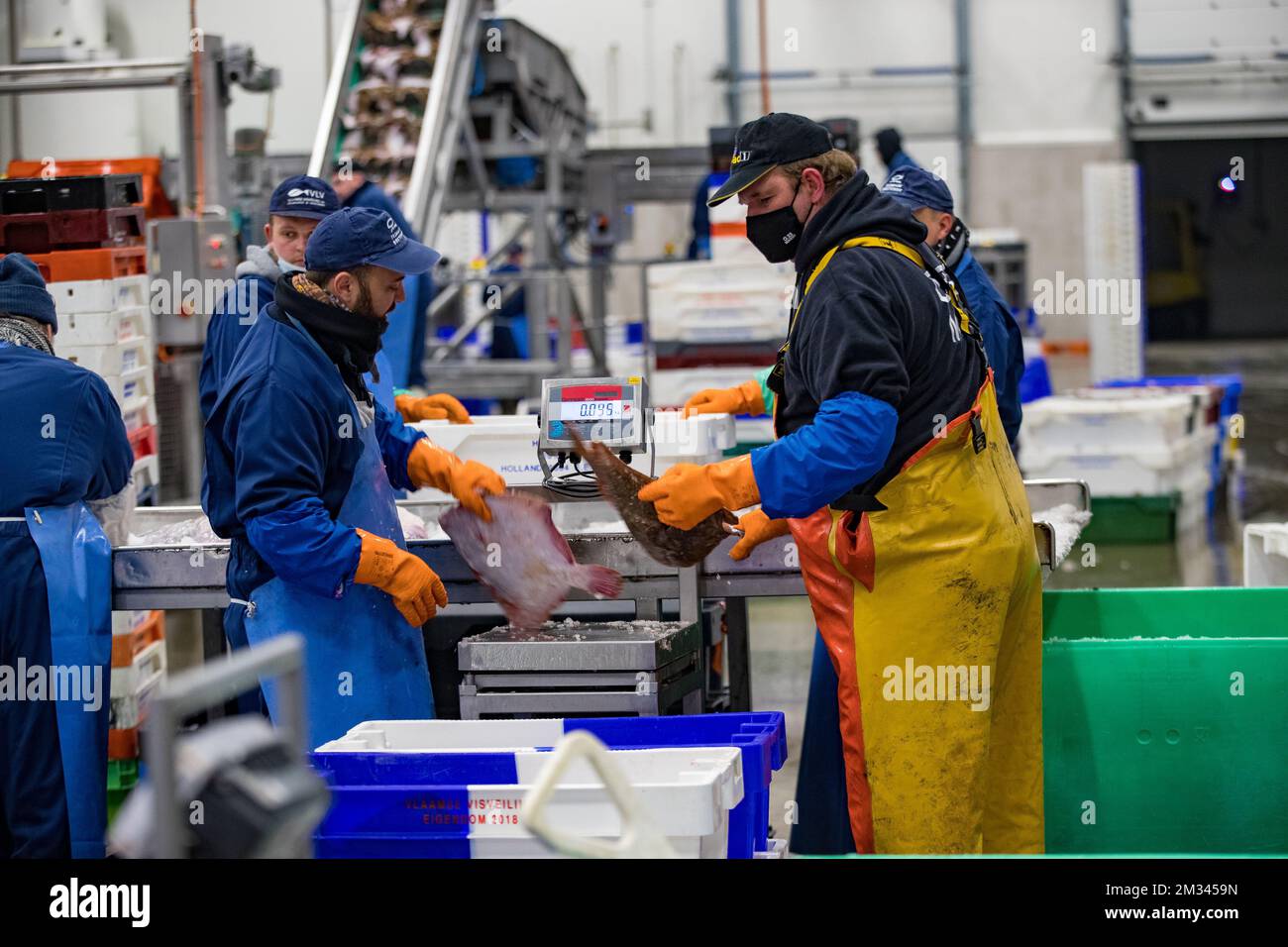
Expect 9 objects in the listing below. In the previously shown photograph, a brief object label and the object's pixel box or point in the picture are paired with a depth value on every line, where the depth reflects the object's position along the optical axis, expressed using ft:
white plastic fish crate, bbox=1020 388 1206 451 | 29.91
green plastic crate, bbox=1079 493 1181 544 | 30.60
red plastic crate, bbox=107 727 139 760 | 17.57
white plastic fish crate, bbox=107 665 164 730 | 17.53
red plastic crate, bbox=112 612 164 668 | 17.47
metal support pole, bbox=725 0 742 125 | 62.59
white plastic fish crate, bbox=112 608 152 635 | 17.46
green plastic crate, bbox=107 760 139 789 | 17.55
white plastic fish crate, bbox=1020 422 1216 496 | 29.99
